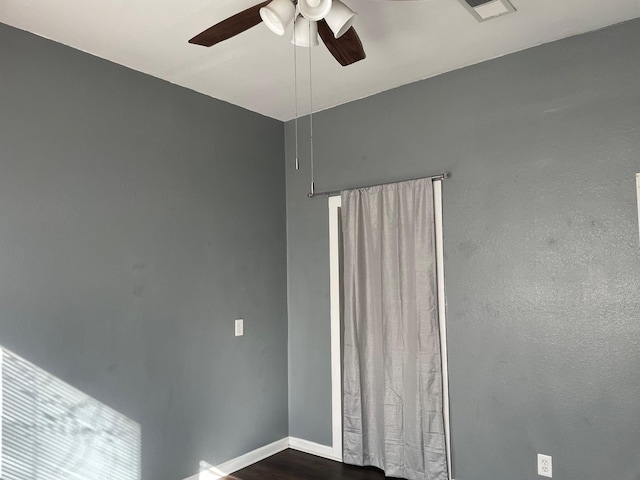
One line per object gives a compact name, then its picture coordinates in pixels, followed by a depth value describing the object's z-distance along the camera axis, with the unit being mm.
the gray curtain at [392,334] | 2977
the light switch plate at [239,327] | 3410
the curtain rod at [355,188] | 3023
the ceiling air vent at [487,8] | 2232
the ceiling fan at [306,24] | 1777
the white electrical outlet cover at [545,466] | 2564
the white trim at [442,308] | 2922
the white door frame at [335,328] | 3449
